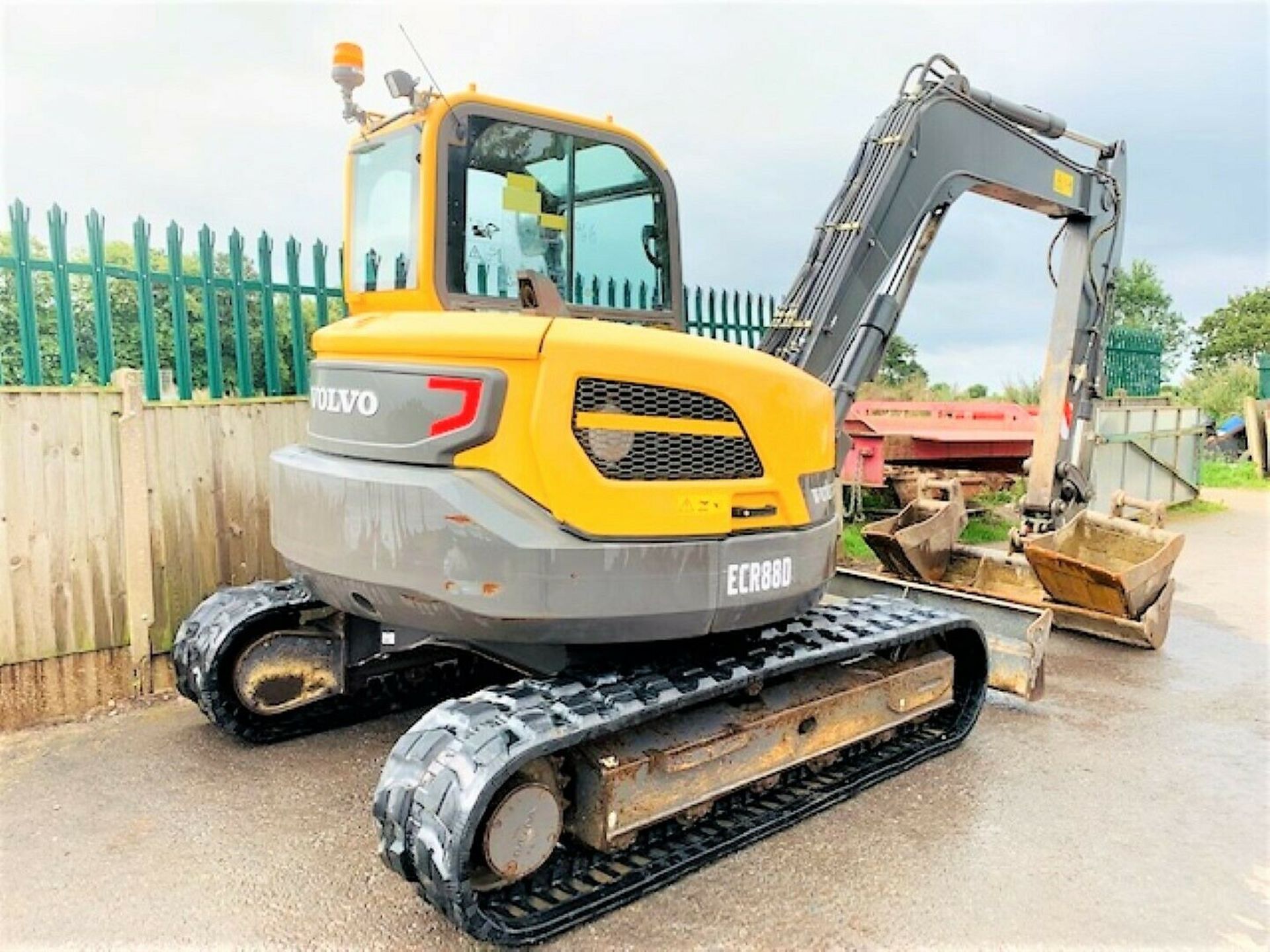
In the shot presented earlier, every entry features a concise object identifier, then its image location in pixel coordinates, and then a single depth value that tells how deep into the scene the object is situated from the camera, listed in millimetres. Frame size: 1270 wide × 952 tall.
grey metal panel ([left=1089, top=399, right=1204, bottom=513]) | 10547
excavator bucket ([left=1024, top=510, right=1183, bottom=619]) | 5746
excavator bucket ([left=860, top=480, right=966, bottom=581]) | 6371
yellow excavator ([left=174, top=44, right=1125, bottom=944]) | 3016
